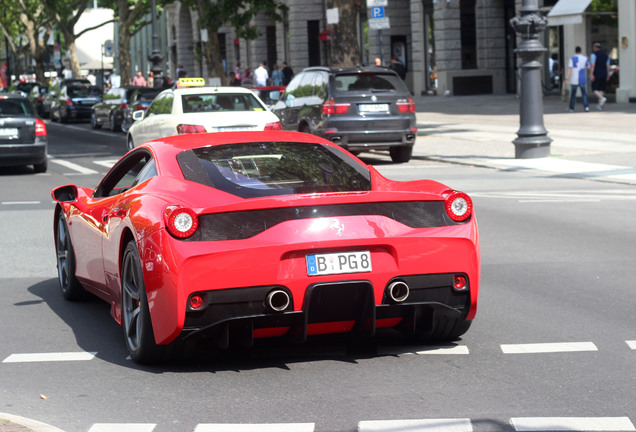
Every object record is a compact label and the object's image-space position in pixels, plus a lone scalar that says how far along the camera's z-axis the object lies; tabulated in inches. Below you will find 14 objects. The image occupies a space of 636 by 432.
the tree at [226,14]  1542.8
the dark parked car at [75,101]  1729.8
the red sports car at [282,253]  227.5
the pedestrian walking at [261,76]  1731.1
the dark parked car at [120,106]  1290.6
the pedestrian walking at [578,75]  1259.8
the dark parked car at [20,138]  824.9
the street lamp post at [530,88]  806.5
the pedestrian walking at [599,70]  1320.1
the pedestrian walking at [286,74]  1868.8
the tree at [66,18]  2728.8
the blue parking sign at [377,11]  1018.7
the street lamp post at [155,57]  1839.3
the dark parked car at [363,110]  818.8
